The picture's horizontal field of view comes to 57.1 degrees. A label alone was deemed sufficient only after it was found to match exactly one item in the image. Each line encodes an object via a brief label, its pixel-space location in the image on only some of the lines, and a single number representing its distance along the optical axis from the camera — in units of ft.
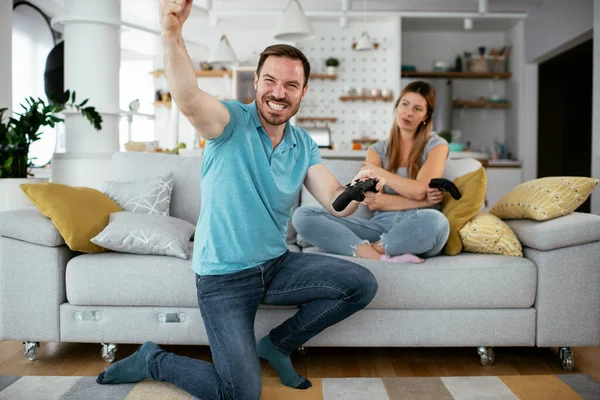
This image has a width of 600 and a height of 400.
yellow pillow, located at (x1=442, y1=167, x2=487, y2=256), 7.47
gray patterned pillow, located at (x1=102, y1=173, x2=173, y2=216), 8.23
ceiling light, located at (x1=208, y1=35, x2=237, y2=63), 20.71
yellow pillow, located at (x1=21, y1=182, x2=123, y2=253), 6.90
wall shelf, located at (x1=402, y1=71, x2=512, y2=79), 23.54
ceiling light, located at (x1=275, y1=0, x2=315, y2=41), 15.60
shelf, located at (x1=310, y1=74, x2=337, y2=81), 23.50
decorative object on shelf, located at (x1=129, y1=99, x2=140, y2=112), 14.97
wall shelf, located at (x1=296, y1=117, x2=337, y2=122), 23.94
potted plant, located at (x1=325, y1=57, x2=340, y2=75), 23.35
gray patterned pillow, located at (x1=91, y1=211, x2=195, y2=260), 7.00
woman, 7.16
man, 5.35
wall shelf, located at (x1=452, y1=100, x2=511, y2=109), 23.73
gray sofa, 6.94
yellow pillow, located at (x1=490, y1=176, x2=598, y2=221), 7.15
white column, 13.83
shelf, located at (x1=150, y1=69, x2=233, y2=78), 25.14
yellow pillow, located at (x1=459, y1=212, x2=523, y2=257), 7.28
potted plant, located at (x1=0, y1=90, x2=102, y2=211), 10.94
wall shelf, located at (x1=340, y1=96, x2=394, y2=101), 23.45
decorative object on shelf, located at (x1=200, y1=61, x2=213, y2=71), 25.49
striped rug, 6.02
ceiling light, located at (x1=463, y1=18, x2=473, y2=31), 21.62
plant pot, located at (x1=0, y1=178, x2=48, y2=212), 10.41
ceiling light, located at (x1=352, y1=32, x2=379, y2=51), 20.64
